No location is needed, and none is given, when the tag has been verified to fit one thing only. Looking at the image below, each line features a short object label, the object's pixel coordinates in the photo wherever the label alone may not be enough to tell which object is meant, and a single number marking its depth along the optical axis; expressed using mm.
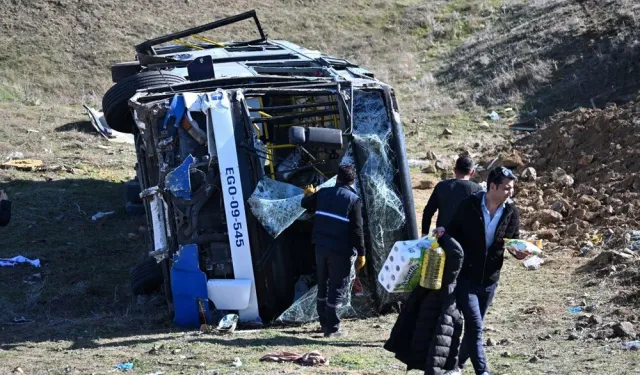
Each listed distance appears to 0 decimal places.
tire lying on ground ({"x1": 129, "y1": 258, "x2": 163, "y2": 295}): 21750
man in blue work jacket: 17859
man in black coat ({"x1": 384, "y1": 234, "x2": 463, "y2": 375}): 13812
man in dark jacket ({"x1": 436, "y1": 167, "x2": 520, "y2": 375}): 14102
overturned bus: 19047
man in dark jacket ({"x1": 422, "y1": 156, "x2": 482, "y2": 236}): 17234
